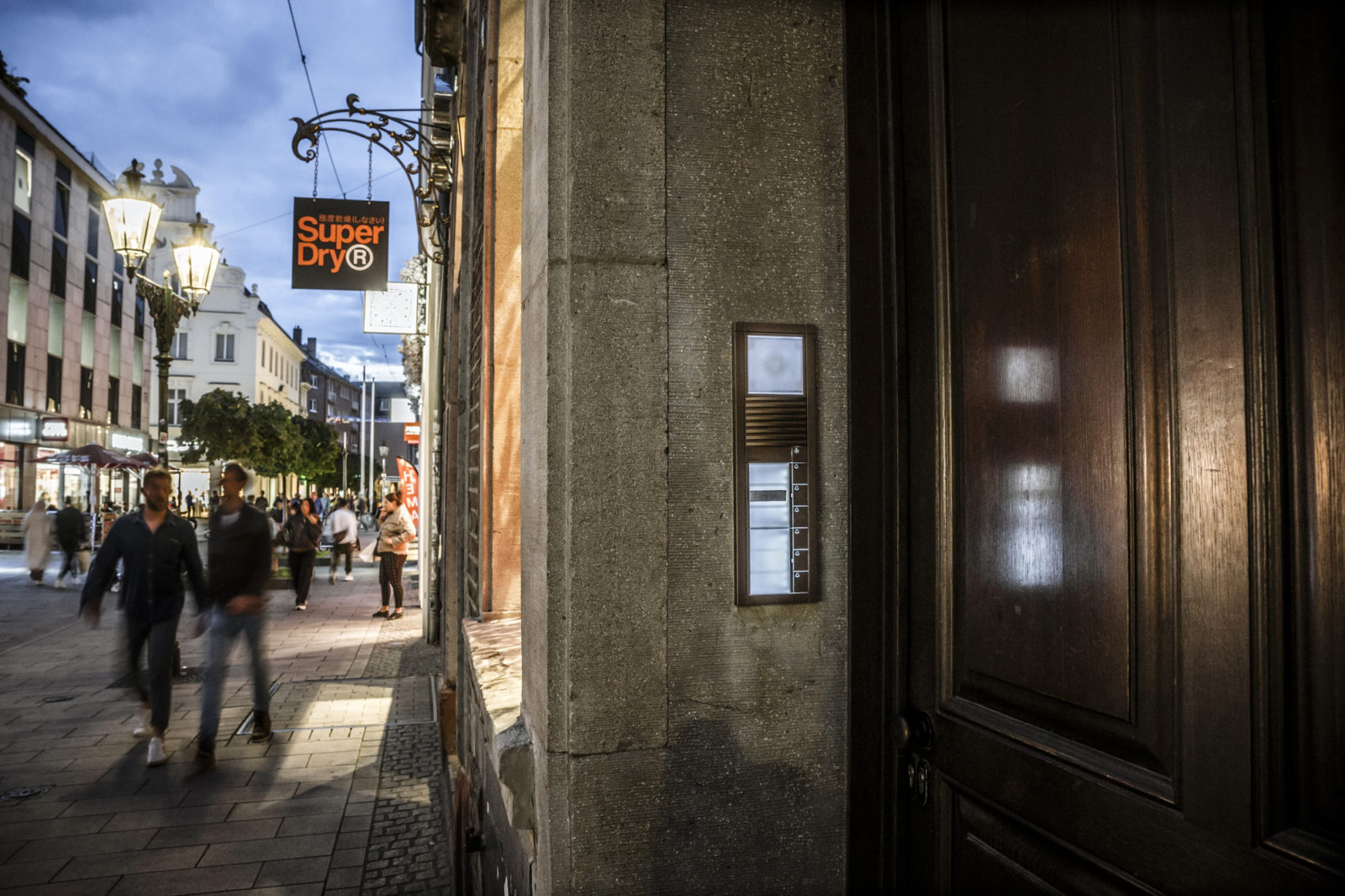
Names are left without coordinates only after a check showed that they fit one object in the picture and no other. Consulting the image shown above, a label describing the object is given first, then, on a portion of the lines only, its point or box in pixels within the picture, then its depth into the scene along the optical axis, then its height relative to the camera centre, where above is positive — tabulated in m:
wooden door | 1.17 +0.07
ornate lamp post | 8.67 +2.57
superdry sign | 8.81 +2.62
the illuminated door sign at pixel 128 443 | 35.91 +1.85
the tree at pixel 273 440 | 30.78 +1.69
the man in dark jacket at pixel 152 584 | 5.96 -0.75
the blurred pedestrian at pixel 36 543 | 16.94 -1.26
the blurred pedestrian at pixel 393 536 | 12.38 -0.80
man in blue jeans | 5.87 -0.79
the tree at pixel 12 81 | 26.08 +13.16
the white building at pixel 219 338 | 50.91 +9.62
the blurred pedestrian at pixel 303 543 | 12.90 -0.95
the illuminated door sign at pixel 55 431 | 27.69 +1.78
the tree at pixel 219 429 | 29.08 +1.99
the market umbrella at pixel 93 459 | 21.17 +0.66
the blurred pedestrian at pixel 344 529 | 15.67 -0.88
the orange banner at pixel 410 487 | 13.35 -0.05
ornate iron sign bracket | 6.32 +2.80
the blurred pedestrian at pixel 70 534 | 16.86 -1.06
